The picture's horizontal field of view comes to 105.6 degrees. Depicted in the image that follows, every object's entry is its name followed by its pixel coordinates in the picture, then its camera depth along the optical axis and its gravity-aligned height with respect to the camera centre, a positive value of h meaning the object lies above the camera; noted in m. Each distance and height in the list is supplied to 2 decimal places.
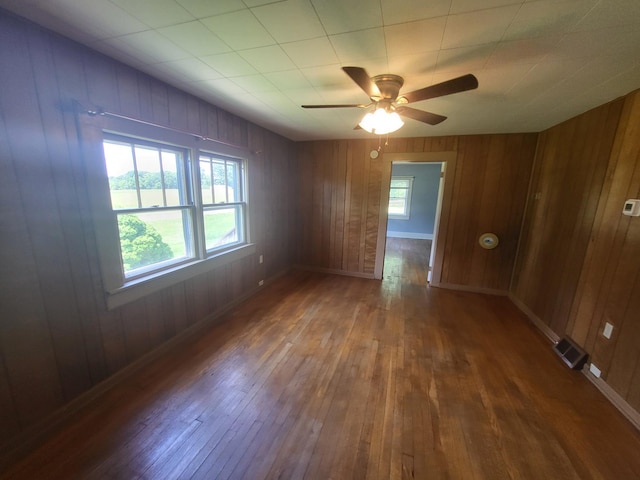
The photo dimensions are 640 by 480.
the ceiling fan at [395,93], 1.45 +0.70
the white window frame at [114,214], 1.64 -0.17
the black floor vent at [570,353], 2.15 -1.39
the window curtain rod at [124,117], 1.55 +0.51
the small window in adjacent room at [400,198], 7.89 -0.05
